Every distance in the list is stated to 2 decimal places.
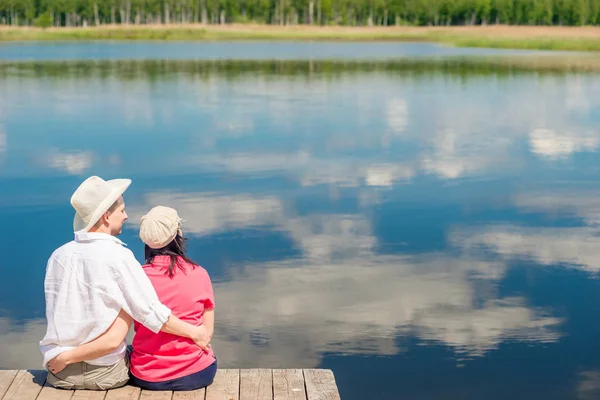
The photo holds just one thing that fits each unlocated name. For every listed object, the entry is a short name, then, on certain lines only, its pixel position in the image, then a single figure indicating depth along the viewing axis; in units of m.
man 4.94
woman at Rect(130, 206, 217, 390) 5.16
